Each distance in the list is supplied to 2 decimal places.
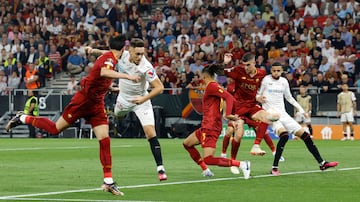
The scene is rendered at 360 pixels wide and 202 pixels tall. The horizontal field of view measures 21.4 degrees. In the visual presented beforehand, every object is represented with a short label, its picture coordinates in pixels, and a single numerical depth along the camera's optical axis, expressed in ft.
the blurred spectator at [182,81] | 126.62
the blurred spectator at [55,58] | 140.26
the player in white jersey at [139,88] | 50.65
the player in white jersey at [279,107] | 58.90
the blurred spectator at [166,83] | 127.95
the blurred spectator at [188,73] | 126.00
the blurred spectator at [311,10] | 129.29
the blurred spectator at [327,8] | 128.26
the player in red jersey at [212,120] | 51.31
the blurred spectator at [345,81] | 116.37
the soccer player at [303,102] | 117.30
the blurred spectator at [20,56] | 140.67
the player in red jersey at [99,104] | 45.27
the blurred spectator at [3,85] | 135.95
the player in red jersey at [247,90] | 62.75
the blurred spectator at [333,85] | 118.77
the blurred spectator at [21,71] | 138.21
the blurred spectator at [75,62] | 136.77
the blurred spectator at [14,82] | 136.67
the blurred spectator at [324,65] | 118.73
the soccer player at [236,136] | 61.72
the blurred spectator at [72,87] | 132.87
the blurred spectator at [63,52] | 139.54
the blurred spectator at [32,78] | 134.82
